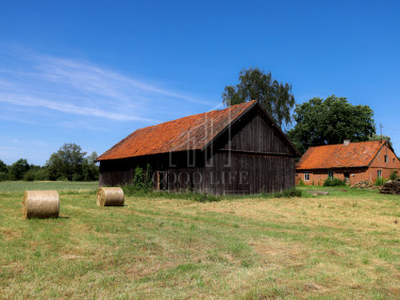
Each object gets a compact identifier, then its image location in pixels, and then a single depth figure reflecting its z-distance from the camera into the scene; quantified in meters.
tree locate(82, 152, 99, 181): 87.88
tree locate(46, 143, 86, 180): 94.44
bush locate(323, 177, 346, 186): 41.44
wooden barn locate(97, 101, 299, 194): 22.52
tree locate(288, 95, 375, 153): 53.12
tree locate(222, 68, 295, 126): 42.97
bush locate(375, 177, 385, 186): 36.34
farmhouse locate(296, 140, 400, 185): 40.44
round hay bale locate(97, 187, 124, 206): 16.31
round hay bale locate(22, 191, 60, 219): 11.05
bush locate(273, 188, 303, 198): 24.11
